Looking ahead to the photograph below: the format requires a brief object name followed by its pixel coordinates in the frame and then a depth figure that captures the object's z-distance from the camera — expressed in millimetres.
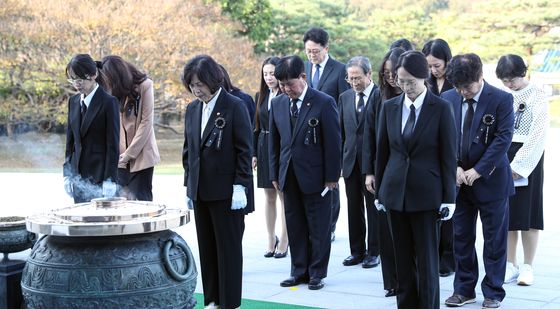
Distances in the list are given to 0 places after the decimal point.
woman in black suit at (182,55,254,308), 4957
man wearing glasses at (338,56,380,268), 6551
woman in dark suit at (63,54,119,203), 5500
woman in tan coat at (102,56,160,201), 6109
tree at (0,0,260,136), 19609
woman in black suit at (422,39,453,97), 6227
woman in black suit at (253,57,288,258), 7188
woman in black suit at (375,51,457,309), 4547
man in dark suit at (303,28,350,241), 7465
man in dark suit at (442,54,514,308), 5188
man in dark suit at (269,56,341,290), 6055
